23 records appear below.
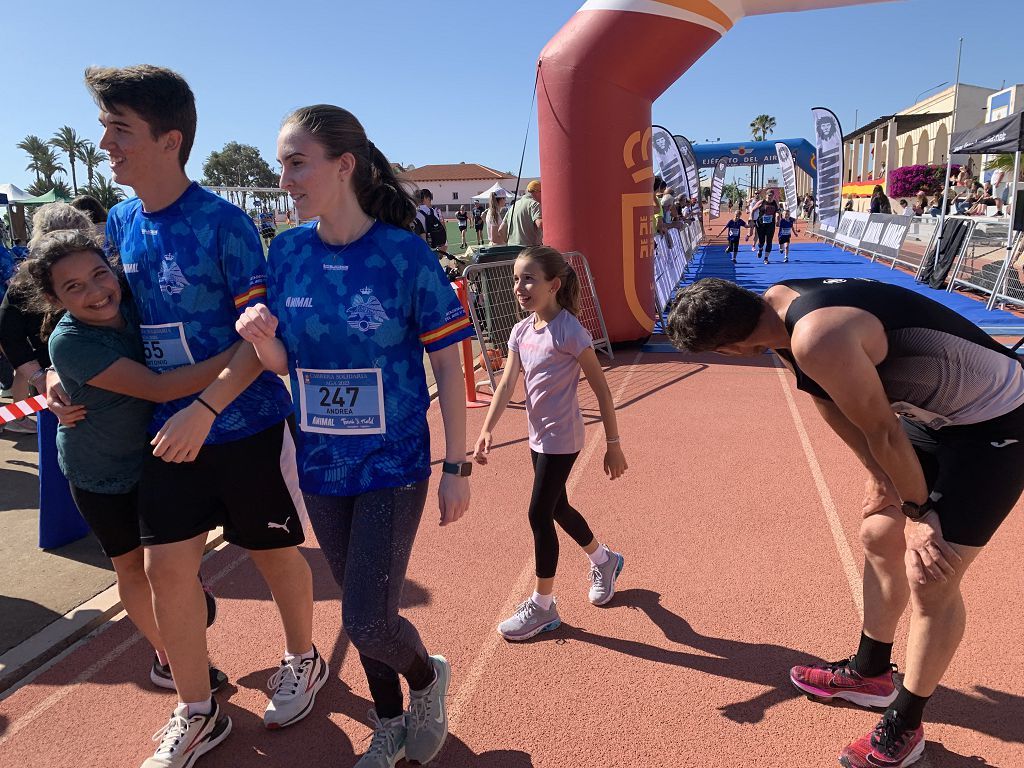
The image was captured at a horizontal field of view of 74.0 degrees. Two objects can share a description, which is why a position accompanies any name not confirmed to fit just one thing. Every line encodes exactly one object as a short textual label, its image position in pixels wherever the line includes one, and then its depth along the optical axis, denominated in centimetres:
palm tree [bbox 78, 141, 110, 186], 5706
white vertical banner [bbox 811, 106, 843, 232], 2322
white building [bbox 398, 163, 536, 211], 8831
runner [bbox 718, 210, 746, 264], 2123
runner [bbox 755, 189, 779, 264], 1960
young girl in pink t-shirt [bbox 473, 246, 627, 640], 304
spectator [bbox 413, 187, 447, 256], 1124
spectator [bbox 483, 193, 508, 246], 1348
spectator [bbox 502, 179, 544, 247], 963
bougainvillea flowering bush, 3481
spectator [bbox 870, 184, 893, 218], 2298
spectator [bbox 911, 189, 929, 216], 2580
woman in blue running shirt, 197
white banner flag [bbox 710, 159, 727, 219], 3812
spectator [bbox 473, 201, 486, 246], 3005
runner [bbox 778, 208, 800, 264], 2100
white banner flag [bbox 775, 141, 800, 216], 2889
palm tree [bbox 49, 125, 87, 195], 7071
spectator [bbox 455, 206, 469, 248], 3225
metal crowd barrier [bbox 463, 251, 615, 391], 756
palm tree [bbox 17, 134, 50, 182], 6812
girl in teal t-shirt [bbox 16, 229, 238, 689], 220
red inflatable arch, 789
